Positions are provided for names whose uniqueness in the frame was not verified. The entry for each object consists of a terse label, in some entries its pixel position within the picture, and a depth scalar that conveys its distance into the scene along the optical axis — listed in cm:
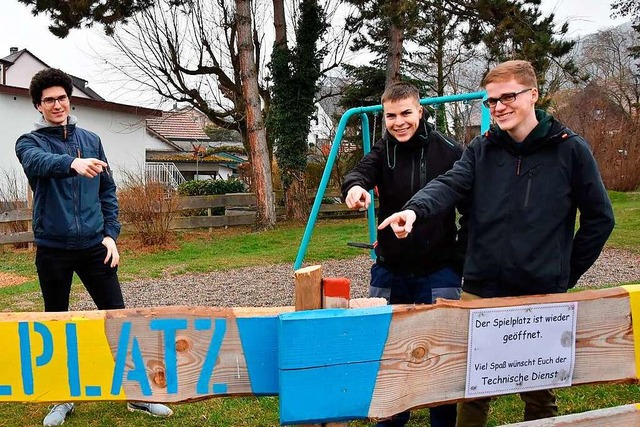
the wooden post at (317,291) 160
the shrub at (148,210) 1252
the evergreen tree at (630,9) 2506
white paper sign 175
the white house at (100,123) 2066
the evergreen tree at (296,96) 1714
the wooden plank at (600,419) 182
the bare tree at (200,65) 1952
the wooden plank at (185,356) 161
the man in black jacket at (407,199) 263
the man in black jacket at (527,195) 212
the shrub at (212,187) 1927
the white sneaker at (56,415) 331
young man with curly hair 300
